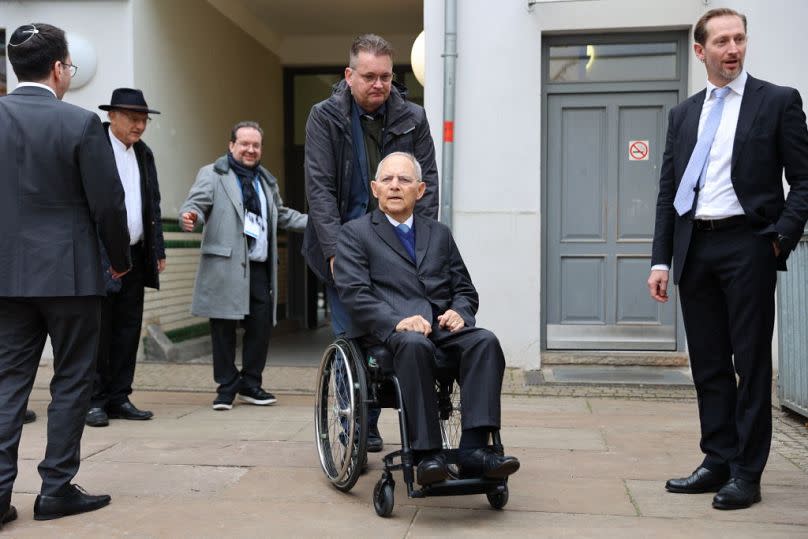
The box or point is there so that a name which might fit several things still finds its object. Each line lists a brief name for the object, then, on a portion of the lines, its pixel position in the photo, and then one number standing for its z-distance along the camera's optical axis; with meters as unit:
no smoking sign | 7.85
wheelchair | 3.59
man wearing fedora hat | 5.80
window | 7.80
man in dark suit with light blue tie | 3.89
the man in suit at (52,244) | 3.69
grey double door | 7.84
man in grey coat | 6.18
